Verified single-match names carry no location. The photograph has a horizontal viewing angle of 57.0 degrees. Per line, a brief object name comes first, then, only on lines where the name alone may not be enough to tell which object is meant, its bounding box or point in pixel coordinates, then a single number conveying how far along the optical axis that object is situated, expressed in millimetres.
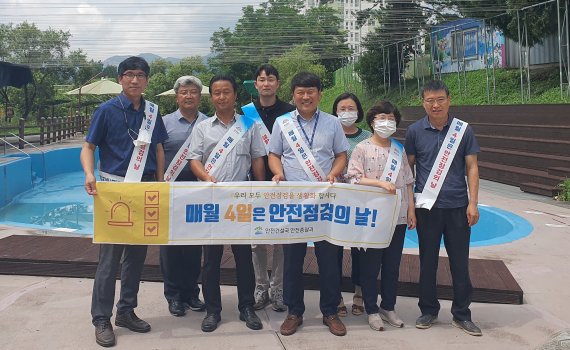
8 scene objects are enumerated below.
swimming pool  7055
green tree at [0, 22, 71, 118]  29686
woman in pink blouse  3482
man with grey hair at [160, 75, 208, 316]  3816
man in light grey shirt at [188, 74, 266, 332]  3498
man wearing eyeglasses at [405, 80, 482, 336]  3441
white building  88312
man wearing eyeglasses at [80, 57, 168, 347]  3359
